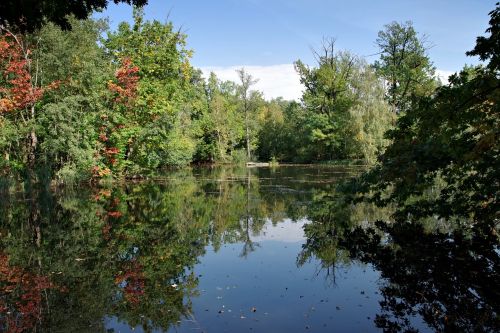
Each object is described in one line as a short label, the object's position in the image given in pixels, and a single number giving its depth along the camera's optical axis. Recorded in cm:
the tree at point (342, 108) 4438
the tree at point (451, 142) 729
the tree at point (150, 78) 2852
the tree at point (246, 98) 6447
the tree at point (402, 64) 4831
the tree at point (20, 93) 2275
